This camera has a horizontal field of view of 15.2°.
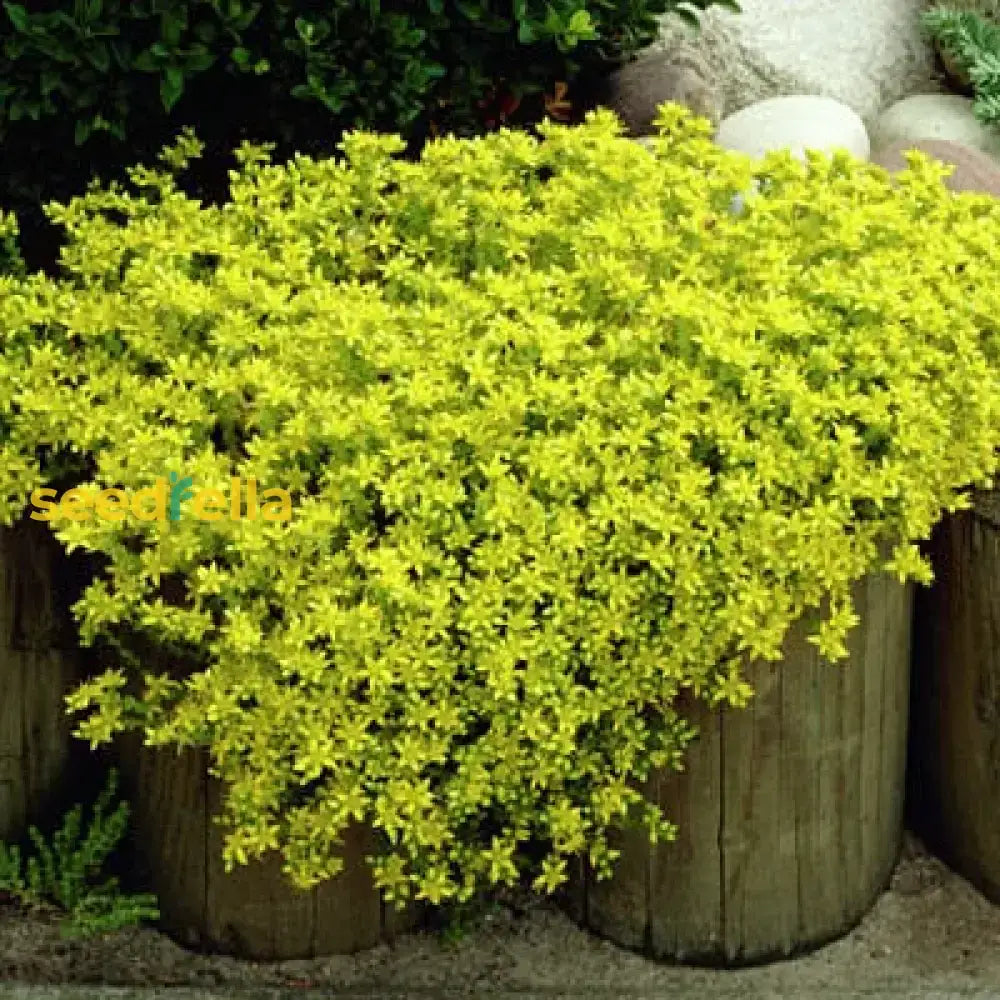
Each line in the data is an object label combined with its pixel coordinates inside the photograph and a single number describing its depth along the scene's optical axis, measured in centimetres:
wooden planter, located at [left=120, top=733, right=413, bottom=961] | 565
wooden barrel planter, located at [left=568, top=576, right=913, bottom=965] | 560
